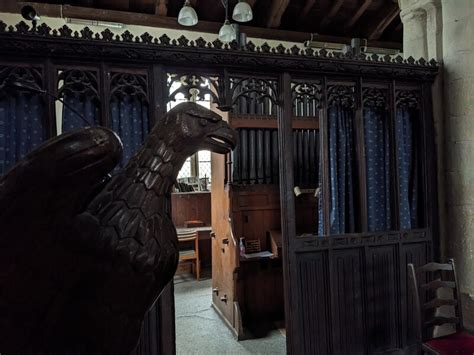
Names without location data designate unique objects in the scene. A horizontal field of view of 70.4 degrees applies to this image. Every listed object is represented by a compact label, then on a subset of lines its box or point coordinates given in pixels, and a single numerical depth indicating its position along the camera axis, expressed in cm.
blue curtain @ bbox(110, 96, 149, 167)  204
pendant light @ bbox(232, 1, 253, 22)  360
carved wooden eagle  69
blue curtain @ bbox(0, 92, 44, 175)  186
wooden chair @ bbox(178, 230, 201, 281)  495
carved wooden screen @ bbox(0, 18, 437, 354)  190
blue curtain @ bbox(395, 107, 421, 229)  253
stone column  237
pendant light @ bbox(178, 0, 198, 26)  358
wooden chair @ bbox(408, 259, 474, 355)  187
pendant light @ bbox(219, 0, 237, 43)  359
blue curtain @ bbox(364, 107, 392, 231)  249
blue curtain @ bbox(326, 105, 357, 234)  242
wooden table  545
